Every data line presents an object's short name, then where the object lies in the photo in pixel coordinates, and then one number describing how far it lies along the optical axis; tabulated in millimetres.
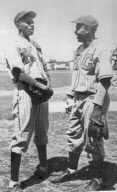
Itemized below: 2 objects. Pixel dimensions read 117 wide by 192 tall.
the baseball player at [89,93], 2963
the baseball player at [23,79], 2957
